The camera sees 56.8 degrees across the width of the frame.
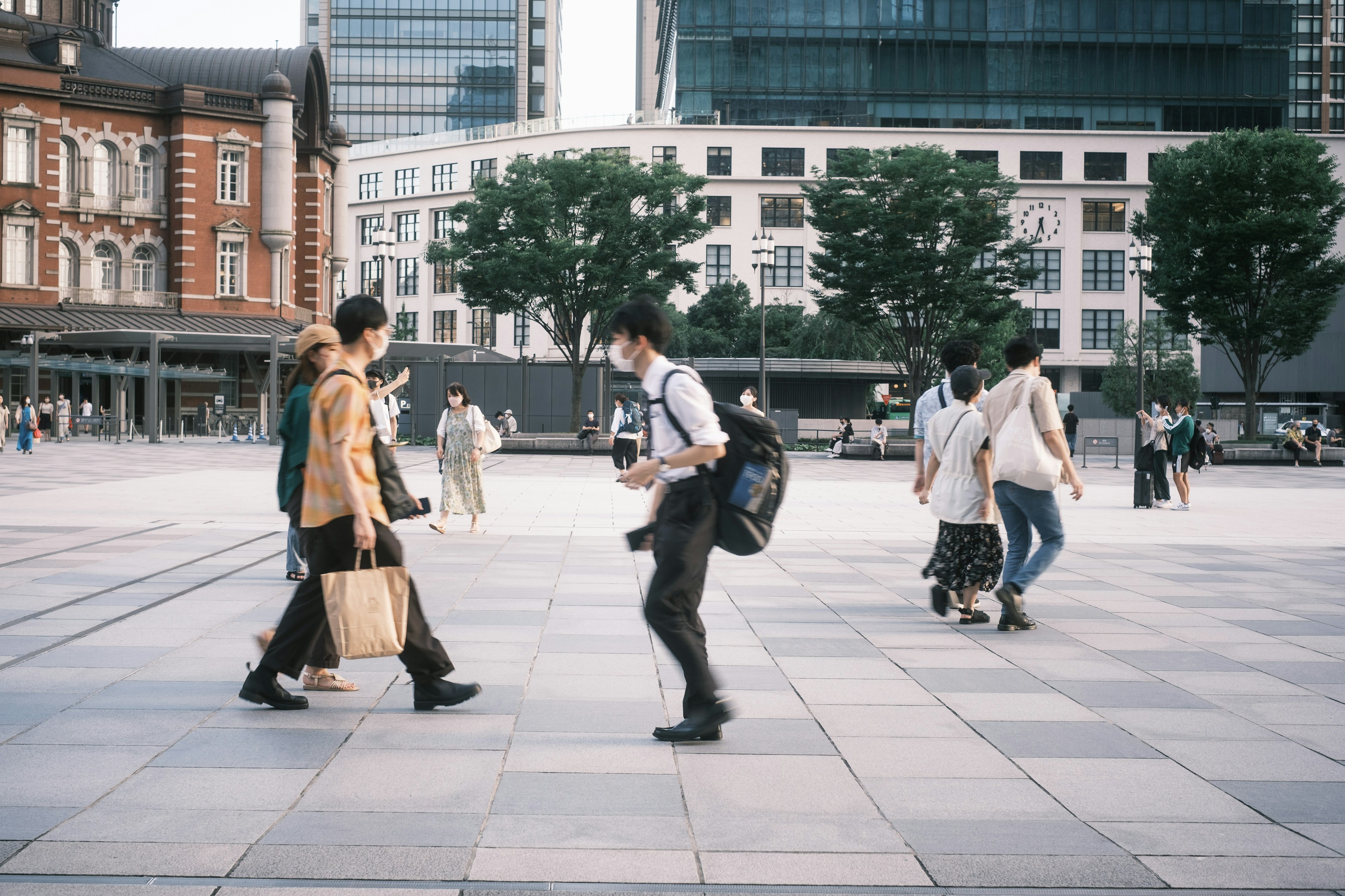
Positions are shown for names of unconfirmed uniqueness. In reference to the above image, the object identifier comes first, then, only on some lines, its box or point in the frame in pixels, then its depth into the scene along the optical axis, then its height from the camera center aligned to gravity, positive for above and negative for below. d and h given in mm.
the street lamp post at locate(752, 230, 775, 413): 32062 +4418
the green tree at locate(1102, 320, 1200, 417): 60719 +2557
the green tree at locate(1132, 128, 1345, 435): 39438 +5846
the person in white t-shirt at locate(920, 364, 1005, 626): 7621 -516
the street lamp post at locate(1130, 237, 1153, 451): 29094 +3940
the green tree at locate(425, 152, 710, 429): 37469 +5609
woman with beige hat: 5199 -95
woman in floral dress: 13094 -444
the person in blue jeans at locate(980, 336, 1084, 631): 7359 -292
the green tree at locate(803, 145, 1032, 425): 37094 +5380
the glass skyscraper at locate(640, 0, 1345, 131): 72375 +21142
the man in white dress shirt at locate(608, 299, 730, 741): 4613 -355
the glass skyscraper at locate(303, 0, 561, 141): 95938 +27758
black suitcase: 17828 -939
